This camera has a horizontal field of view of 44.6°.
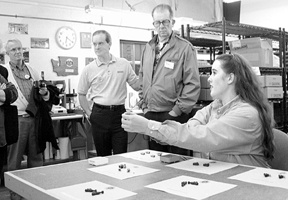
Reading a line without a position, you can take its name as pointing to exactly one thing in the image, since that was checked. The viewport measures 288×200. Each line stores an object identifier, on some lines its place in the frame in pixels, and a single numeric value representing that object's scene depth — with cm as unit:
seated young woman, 161
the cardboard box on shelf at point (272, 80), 350
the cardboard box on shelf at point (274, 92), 351
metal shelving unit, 366
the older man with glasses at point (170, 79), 259
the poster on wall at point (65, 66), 570
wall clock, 574
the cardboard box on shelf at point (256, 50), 361
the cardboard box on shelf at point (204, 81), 309
